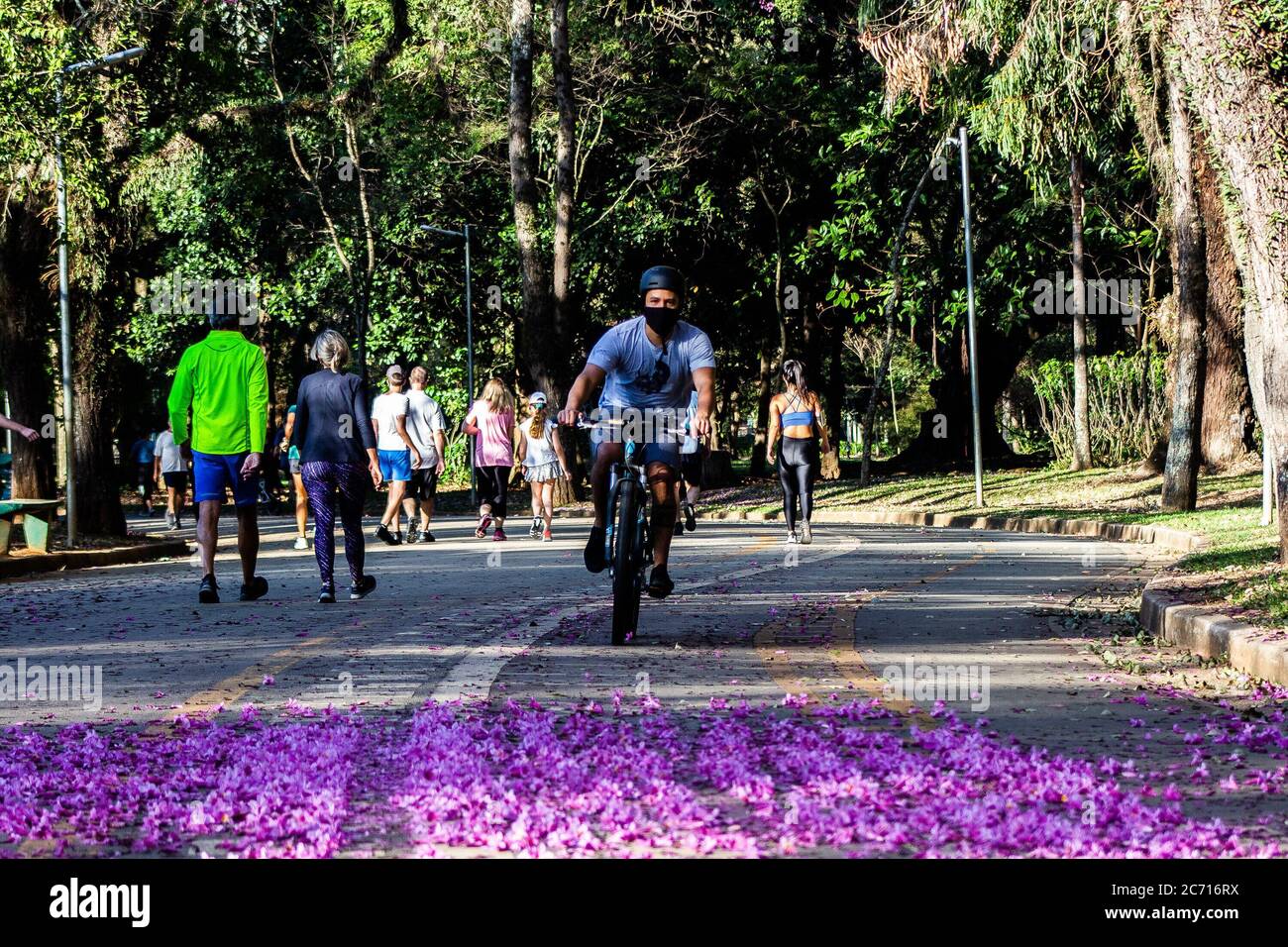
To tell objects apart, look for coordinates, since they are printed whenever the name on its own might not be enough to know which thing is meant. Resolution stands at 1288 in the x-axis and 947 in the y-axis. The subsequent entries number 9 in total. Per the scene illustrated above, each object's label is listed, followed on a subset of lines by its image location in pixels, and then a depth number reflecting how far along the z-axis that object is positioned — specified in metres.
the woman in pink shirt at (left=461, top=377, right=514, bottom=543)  22.30
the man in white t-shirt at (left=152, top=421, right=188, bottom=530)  30.81
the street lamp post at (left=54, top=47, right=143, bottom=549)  20.53
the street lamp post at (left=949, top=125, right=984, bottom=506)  28.42
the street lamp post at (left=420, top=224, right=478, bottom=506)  41.53
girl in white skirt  23.39
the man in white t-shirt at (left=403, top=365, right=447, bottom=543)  22.09
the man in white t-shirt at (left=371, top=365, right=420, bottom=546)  21.33
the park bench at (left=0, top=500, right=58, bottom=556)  19.06
